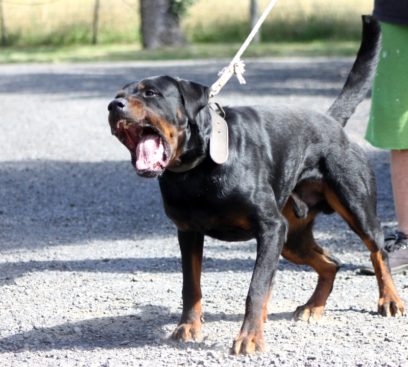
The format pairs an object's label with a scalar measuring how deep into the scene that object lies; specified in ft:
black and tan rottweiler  14.46
